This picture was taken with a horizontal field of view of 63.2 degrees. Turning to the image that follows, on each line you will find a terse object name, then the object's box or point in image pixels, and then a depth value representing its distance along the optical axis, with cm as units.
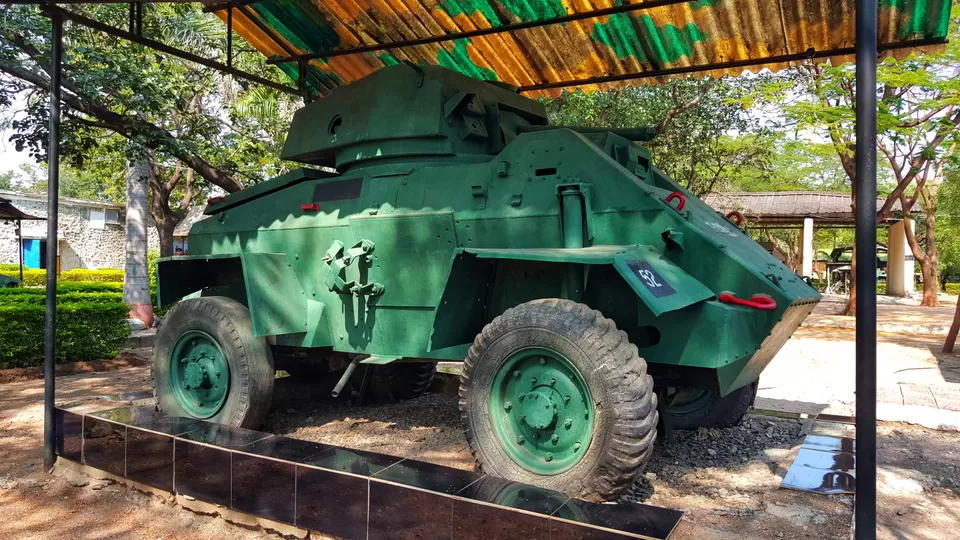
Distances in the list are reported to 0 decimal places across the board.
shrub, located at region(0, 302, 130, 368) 945
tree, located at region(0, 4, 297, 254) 891
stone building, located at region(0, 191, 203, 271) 3300
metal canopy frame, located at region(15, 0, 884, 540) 240
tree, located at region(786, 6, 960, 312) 1329
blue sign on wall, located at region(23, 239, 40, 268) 3325
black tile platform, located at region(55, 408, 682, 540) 341
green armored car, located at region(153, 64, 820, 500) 430
